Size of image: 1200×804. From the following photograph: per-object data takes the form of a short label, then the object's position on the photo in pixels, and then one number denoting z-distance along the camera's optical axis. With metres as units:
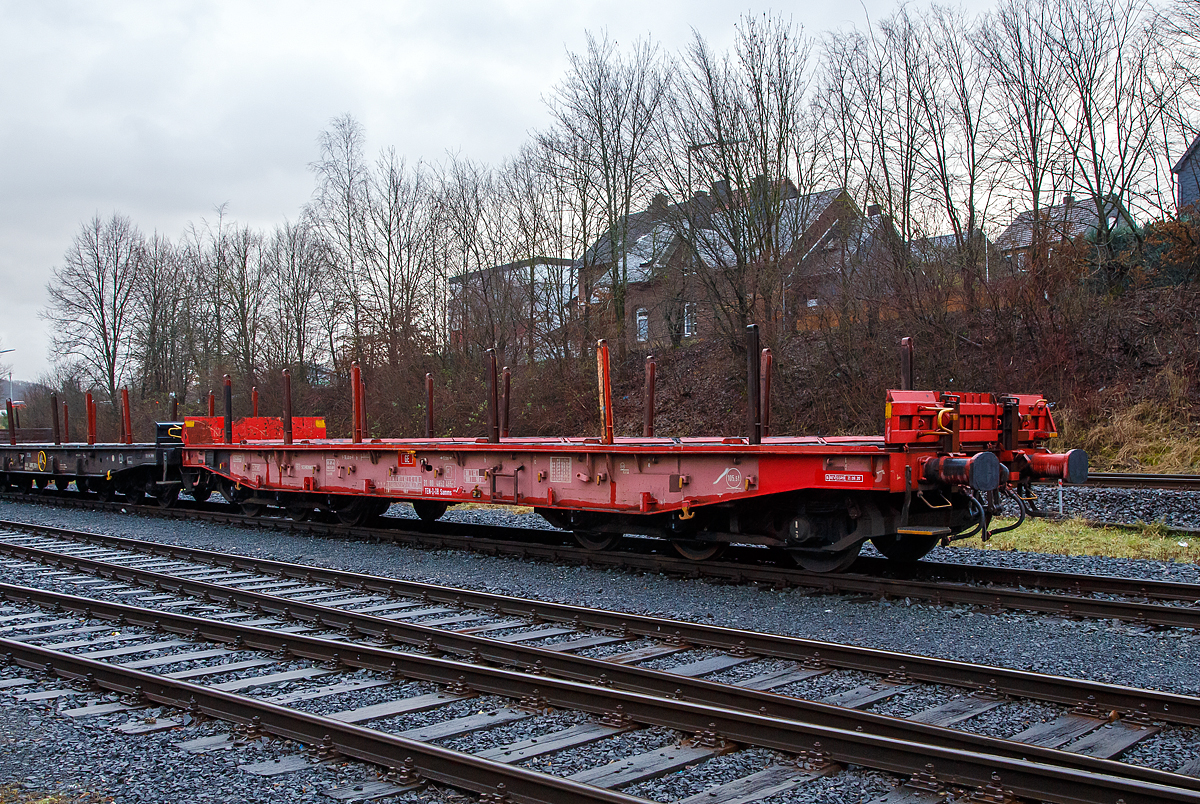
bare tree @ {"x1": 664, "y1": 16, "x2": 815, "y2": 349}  22.59
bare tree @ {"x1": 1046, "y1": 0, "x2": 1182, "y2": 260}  19.12
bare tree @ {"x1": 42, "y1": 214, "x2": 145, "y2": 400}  43.38
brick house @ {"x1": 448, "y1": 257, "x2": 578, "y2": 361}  28.81
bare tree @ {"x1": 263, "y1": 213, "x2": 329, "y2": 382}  37.47
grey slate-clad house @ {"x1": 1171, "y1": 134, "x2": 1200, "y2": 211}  18.64
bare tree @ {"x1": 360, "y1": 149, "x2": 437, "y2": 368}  31.11
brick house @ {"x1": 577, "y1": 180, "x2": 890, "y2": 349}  21.97
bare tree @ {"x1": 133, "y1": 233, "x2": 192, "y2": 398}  43.66
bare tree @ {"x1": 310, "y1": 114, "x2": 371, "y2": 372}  32.97
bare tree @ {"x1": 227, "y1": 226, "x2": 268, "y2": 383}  39.03
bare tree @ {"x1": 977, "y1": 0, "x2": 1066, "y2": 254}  20.05
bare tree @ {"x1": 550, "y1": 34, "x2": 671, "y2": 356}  27.50
